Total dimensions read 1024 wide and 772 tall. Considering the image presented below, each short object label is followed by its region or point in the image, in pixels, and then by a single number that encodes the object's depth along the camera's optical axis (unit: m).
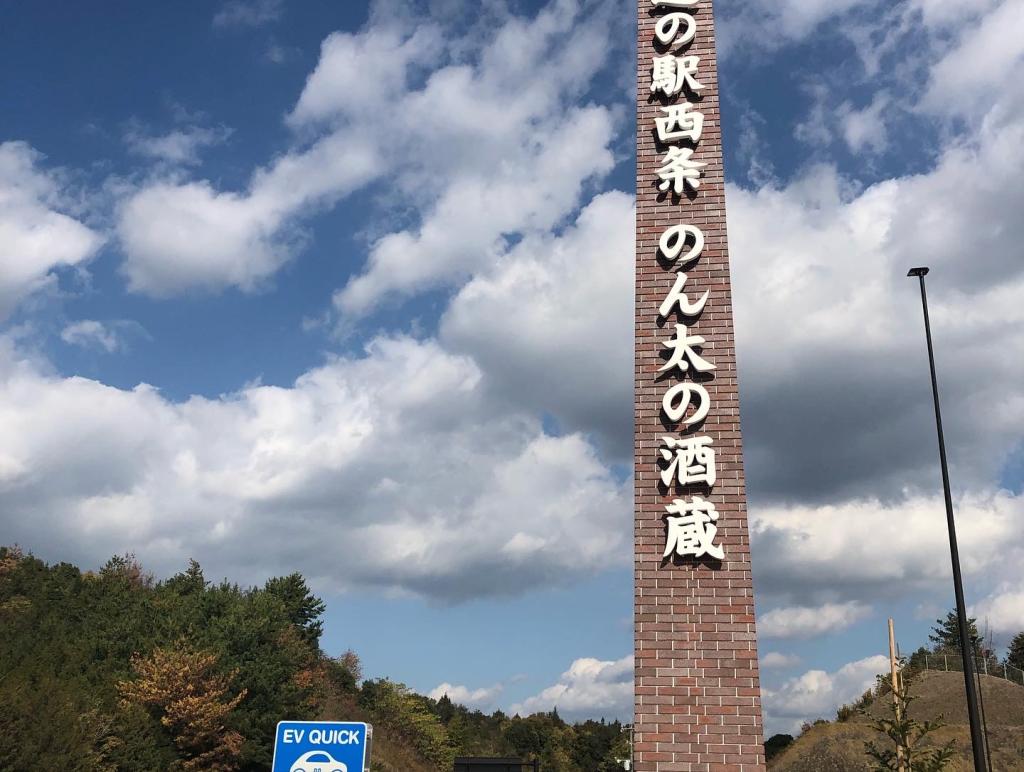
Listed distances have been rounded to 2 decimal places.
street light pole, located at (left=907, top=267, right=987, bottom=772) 20.89
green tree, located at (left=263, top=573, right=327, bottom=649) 83.44
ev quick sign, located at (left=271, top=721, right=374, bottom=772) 8.94
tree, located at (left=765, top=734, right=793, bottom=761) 75.50
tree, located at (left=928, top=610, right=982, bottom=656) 79.55
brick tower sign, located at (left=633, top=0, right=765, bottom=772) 13.70
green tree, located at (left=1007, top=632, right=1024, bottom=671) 86.50
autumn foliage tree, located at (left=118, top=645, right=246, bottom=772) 45.75
